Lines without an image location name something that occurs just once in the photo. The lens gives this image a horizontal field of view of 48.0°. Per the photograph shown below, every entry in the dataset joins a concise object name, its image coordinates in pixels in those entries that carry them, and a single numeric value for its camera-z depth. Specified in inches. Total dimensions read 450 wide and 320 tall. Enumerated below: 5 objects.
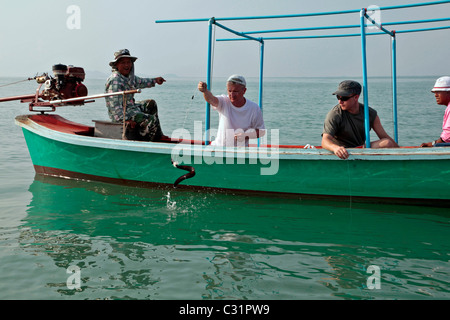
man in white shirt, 251.1
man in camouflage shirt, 284.7
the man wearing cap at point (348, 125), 235.5
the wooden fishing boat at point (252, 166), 236.3
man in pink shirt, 235.5
